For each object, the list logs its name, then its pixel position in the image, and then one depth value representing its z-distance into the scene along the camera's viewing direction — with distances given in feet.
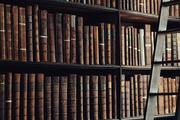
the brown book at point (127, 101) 10.06
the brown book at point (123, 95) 9.94
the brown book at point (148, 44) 10.68
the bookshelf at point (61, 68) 8.52
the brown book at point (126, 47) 10.18
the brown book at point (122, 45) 10.08
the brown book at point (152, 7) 10.84
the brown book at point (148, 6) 10.77
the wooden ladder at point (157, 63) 8.27
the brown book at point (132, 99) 10.20
